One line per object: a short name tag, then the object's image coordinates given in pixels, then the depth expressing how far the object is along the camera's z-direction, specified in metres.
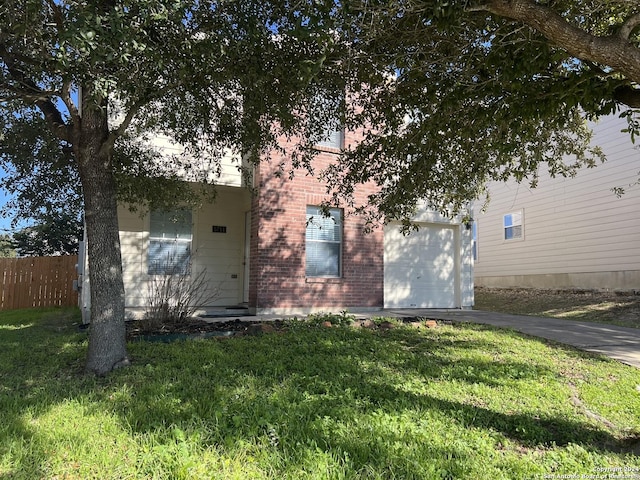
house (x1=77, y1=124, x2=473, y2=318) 10.06
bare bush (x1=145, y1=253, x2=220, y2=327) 7.34
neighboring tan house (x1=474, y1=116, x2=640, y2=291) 13.30
